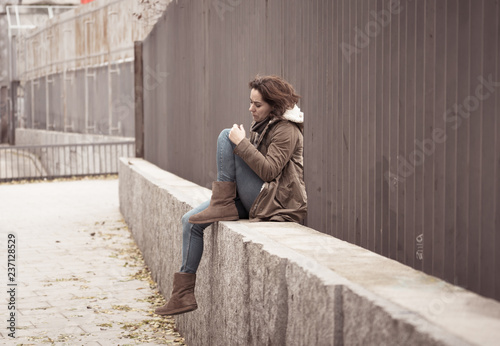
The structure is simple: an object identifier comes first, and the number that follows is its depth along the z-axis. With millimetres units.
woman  5215
